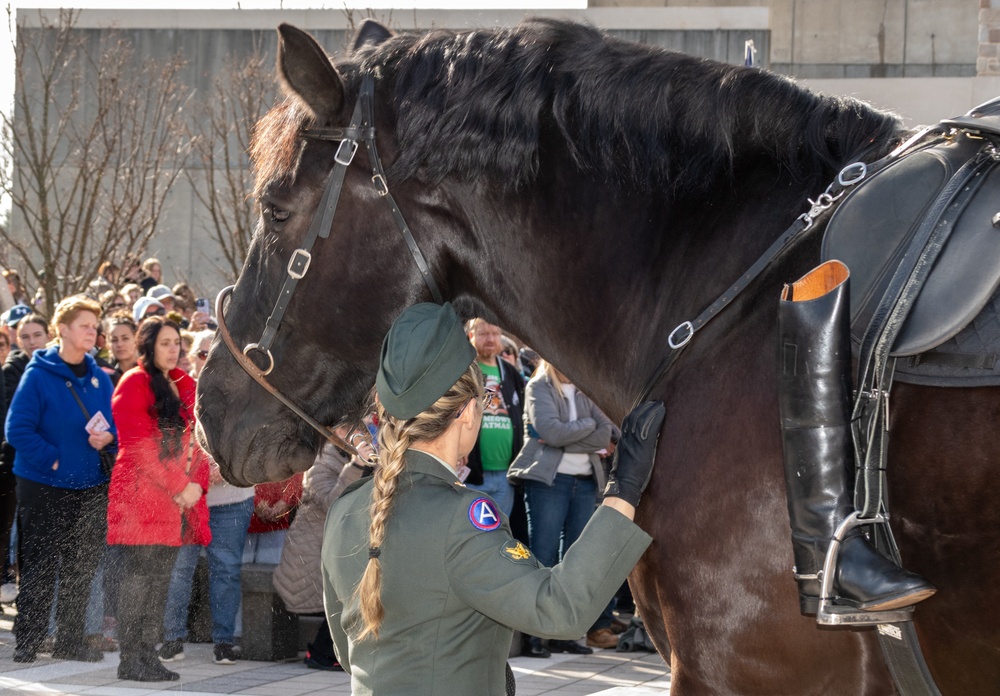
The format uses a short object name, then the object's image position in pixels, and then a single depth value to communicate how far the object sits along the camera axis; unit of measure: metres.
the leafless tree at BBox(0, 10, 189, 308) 15.06
